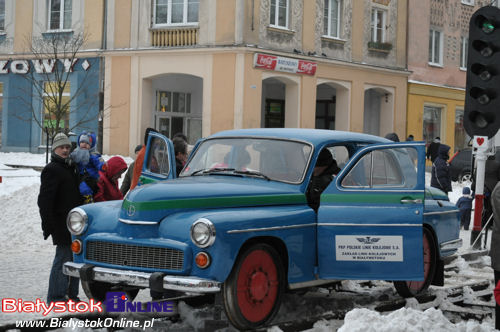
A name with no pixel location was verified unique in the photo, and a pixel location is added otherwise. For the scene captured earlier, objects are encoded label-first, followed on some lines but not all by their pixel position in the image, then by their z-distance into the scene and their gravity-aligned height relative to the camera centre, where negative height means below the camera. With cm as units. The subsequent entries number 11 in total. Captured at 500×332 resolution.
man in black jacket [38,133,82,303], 864 -51
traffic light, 1198 +133
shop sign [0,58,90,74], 3291 +370
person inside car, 854 -12
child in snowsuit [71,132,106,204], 927 -13
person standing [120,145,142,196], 1190 -30
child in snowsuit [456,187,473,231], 1841 -83
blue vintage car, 736 -56
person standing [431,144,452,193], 1852 -5
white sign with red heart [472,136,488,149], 1409 +45
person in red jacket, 980 -25
